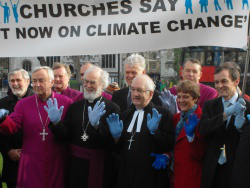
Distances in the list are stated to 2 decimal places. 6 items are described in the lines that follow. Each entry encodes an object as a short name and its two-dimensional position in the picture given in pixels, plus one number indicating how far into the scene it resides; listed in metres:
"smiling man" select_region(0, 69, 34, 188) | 4.64
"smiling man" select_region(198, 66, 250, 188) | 3.46
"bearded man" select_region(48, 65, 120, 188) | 4.03
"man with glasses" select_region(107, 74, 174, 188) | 3.81
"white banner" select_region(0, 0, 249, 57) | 4.09
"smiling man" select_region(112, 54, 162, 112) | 4.79
